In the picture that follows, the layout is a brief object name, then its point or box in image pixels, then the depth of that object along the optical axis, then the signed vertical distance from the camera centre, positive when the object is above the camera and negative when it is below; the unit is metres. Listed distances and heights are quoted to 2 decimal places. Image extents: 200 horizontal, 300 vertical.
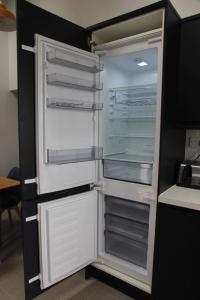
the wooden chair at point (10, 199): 2.62 -0.88
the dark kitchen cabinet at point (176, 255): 1.36 -0.81
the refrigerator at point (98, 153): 1.46 -0.21
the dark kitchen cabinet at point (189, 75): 1.58 +0.39
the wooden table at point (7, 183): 2.33 -0.64
